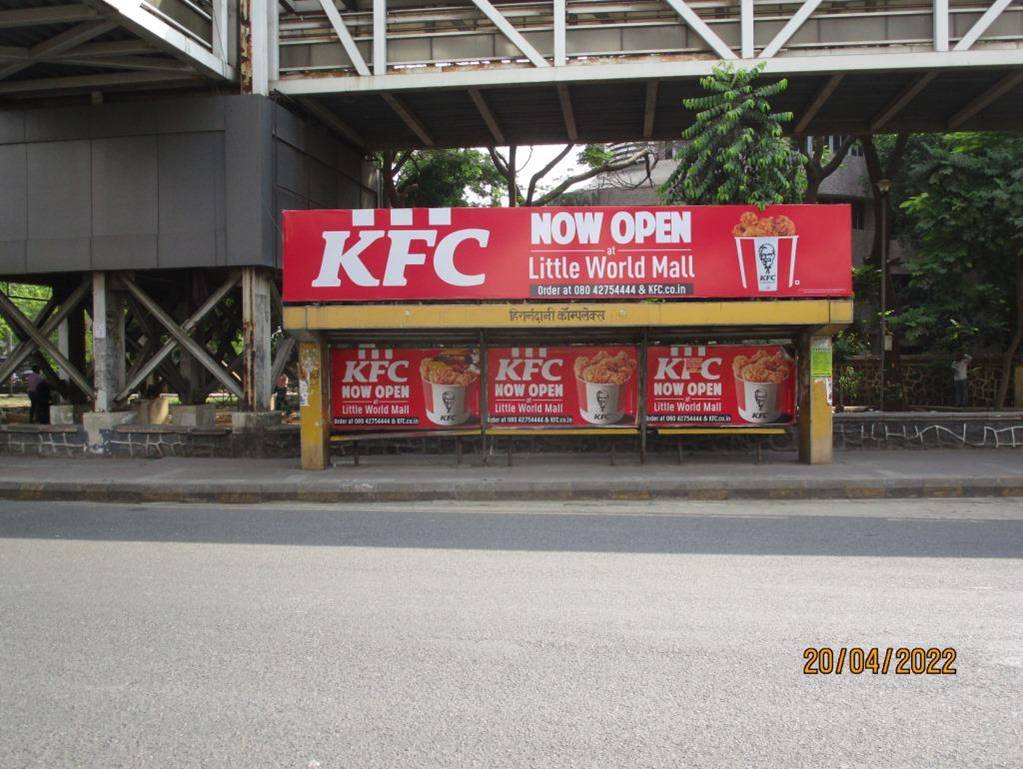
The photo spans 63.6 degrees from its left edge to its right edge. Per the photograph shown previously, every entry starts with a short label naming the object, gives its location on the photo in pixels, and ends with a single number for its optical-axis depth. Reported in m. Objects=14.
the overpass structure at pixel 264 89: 14.97
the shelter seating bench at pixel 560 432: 12.66
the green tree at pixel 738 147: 15.22
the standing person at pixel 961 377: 21.38
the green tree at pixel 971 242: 19.19
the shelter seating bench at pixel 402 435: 12.87
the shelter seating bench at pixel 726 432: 12.55
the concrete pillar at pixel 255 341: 15.16
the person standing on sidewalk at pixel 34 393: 18.77
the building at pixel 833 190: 34.56
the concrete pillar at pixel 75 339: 19.72
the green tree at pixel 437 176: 25.59
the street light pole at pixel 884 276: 21.03
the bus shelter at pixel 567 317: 11.87
